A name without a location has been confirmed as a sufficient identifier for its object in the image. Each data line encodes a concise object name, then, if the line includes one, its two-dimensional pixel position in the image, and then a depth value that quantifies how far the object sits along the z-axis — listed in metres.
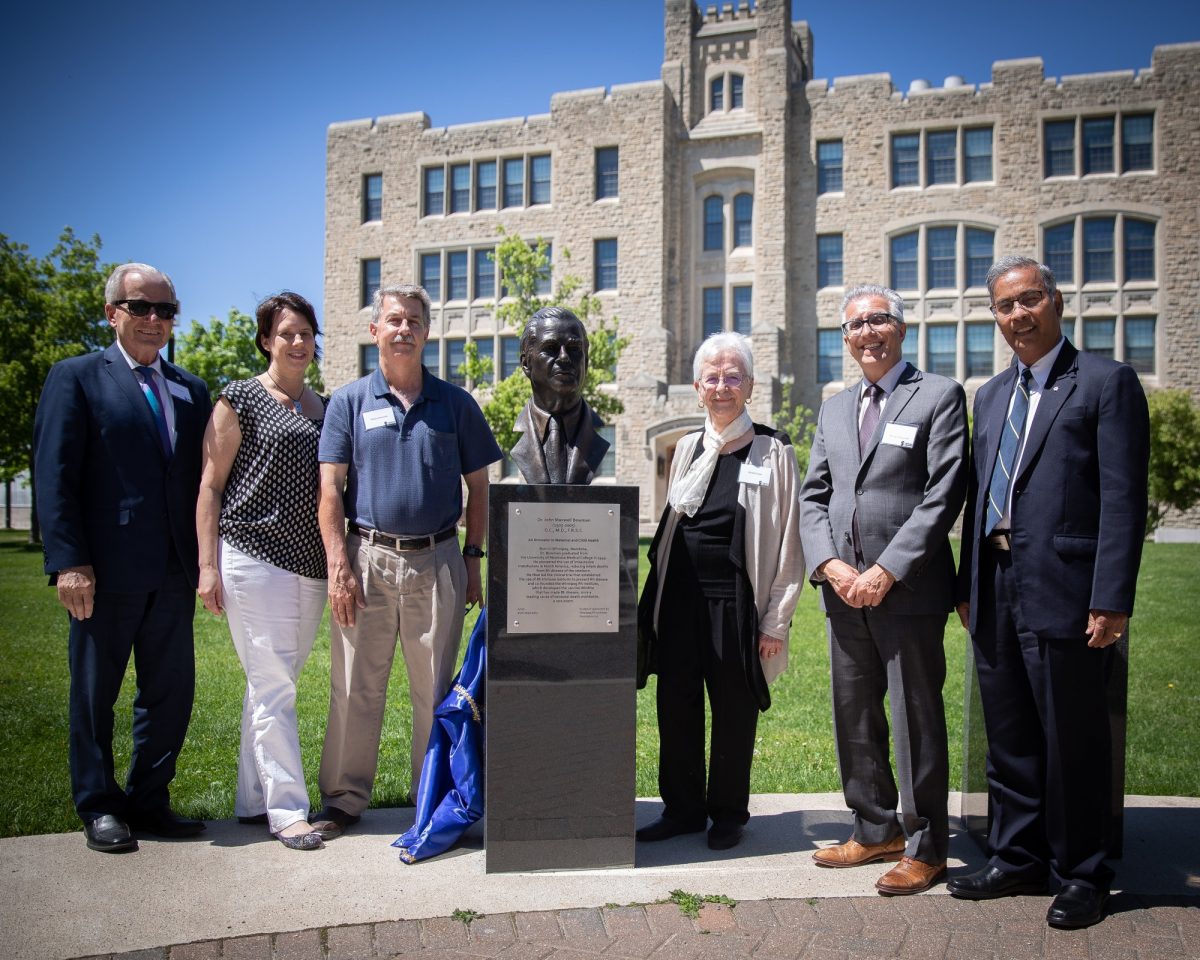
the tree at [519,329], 22.89
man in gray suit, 3.79
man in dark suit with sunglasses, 3.97
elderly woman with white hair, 4.09
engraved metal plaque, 3.89
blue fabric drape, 4.09
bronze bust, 4.04
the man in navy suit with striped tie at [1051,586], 3.49
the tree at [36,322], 25.27
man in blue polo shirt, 4.12
